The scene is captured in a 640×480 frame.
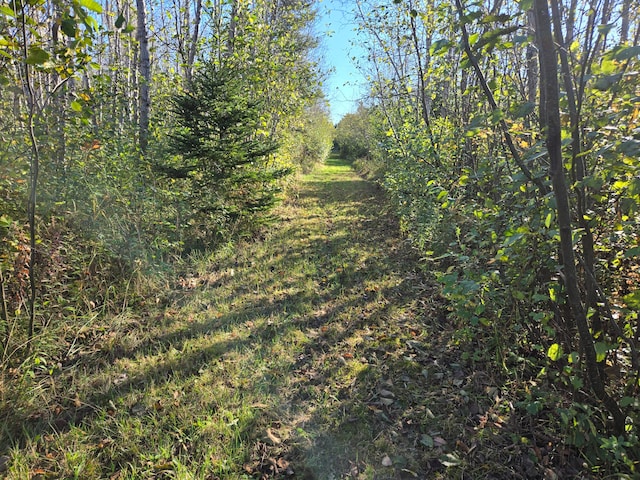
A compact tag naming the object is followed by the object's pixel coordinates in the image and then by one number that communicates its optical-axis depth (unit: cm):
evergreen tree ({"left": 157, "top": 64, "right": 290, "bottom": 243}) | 513
